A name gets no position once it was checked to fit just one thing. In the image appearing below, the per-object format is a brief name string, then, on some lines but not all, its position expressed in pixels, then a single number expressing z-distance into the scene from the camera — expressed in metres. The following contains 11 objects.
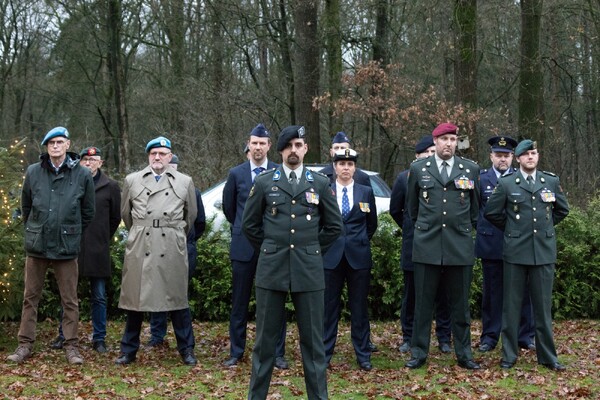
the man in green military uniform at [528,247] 8.53
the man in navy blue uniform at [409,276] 9.41
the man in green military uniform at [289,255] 6.67
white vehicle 14.29
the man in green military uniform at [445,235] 8.42
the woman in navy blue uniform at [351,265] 8.62
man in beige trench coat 8.56
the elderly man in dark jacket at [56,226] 8.58
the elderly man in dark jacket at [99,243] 9.42
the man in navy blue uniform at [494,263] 9.48
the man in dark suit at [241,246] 8.64
